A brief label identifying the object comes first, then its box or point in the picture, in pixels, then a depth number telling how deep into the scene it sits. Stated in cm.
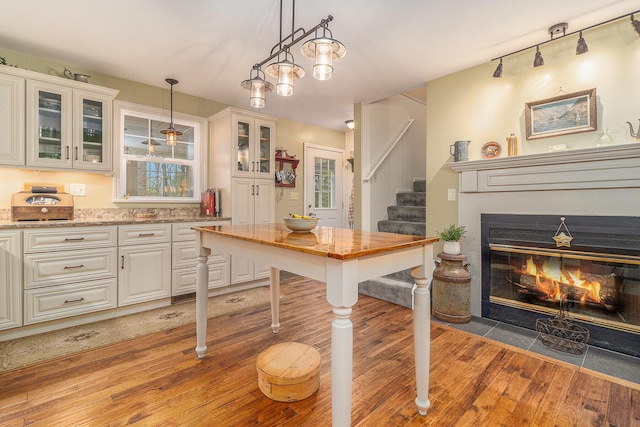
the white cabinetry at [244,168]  372
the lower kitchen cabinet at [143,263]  294
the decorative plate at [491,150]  286
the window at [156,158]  340
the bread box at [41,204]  265
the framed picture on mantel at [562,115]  238
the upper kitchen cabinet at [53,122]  256
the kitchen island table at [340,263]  119
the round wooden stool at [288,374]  165
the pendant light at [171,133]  338
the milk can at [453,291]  279
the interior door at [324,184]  516
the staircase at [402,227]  329
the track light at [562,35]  213
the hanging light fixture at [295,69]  164
